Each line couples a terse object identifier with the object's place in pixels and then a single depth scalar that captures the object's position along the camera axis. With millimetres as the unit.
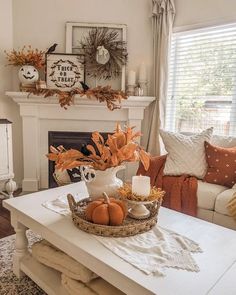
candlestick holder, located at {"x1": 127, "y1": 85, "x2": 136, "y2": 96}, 3247
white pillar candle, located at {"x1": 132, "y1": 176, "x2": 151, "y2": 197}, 1369
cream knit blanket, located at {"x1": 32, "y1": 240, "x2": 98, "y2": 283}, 1239
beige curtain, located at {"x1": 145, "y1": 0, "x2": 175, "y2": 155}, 3078
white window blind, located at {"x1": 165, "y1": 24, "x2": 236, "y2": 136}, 2898
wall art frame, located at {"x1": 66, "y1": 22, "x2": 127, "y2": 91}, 3262
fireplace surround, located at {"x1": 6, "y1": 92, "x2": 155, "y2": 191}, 3250
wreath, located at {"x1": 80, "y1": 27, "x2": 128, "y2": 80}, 3236
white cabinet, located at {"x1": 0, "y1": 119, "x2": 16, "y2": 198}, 2701
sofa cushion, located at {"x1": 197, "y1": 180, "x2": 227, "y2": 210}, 2145
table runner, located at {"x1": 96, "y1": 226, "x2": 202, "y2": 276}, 1047
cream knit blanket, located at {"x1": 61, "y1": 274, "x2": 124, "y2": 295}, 1217
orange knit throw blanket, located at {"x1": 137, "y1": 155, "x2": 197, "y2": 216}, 2229
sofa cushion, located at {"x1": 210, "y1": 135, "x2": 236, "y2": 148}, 2545
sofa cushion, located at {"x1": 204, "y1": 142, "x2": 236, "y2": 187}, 2275
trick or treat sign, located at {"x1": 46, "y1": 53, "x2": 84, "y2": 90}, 3254
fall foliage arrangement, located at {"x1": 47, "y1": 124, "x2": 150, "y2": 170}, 1370
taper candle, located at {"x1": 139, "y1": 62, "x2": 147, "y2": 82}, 3230
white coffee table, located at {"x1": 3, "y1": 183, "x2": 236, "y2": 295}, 943
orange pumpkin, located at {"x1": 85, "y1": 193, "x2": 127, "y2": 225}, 1269
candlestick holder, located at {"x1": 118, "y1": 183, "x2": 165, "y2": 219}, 1361
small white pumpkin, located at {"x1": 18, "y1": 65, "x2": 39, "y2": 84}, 3104
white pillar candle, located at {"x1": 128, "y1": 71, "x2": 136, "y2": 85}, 3214
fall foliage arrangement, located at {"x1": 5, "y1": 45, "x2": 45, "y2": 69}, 3086
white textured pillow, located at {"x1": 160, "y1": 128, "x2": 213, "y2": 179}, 2418
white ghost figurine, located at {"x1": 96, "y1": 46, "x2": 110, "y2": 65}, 3201
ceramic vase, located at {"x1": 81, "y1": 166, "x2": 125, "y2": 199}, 1458
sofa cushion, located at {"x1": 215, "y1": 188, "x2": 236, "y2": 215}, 2039
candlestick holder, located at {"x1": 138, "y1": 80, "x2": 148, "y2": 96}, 3279
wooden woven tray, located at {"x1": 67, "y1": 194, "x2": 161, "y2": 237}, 1244
